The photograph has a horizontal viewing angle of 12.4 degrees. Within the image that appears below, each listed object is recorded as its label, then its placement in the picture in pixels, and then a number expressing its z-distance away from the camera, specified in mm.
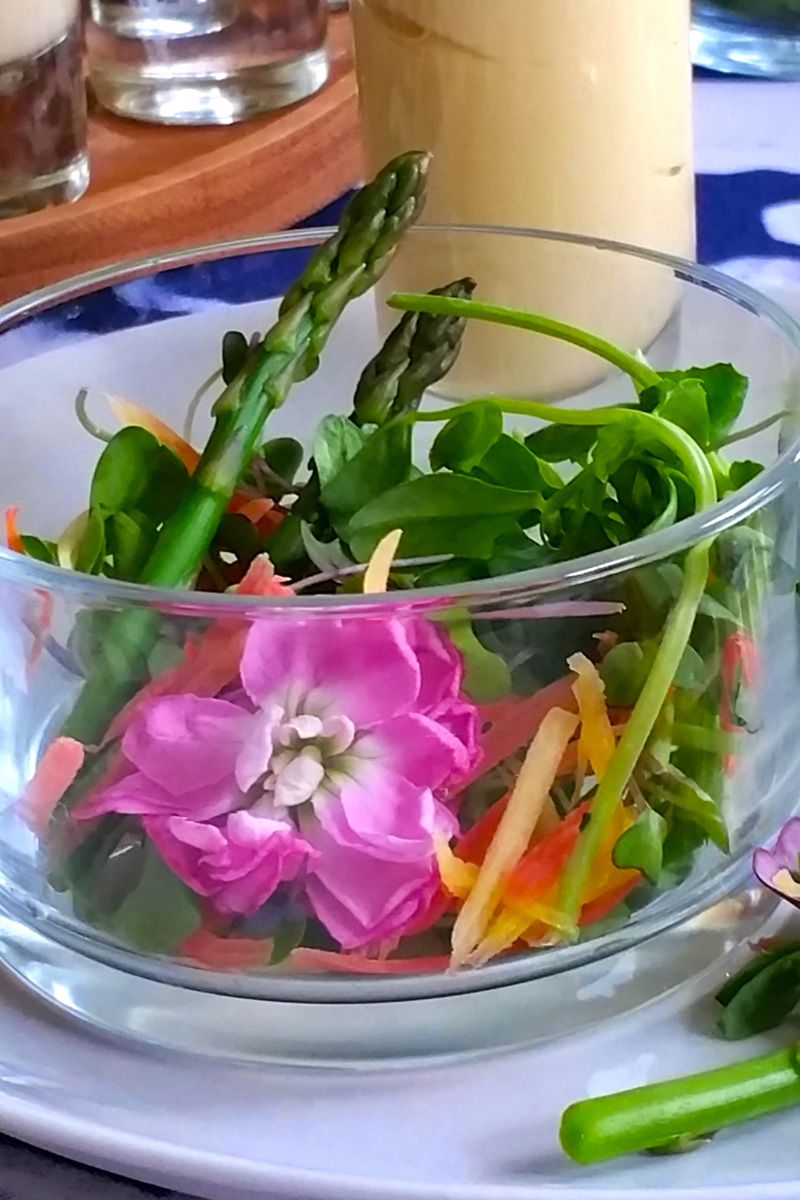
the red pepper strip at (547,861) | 396
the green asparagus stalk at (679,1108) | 375
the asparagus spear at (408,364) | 467
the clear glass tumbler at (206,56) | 651
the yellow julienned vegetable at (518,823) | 393
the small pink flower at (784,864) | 398
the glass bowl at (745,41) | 788
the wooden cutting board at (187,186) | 582
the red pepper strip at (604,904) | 402
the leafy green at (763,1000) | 392
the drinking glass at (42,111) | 570
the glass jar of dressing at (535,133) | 494
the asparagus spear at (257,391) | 400
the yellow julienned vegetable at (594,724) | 395
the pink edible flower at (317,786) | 390
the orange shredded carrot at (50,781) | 406
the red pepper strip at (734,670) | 408
